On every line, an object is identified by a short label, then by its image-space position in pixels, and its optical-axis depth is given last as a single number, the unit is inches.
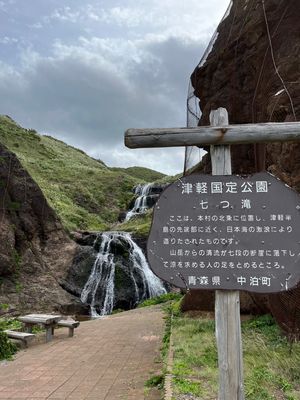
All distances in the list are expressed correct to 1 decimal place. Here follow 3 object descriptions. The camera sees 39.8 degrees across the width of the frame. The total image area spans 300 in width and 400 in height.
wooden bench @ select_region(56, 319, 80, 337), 448.1
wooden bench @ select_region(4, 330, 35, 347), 398.9
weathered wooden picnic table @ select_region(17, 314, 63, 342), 427.8
